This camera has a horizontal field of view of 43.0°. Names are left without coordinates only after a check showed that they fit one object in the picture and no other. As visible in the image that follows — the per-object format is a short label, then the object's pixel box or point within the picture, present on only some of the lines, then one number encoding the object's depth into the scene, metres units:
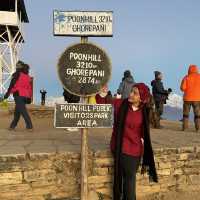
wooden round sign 3.36
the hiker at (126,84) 7.12
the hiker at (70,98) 6.25
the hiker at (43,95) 17.95
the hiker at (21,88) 6.40
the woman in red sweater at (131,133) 3.48
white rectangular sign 3.38
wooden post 3.45
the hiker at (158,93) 7.99
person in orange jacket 7.21
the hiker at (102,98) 6.45
